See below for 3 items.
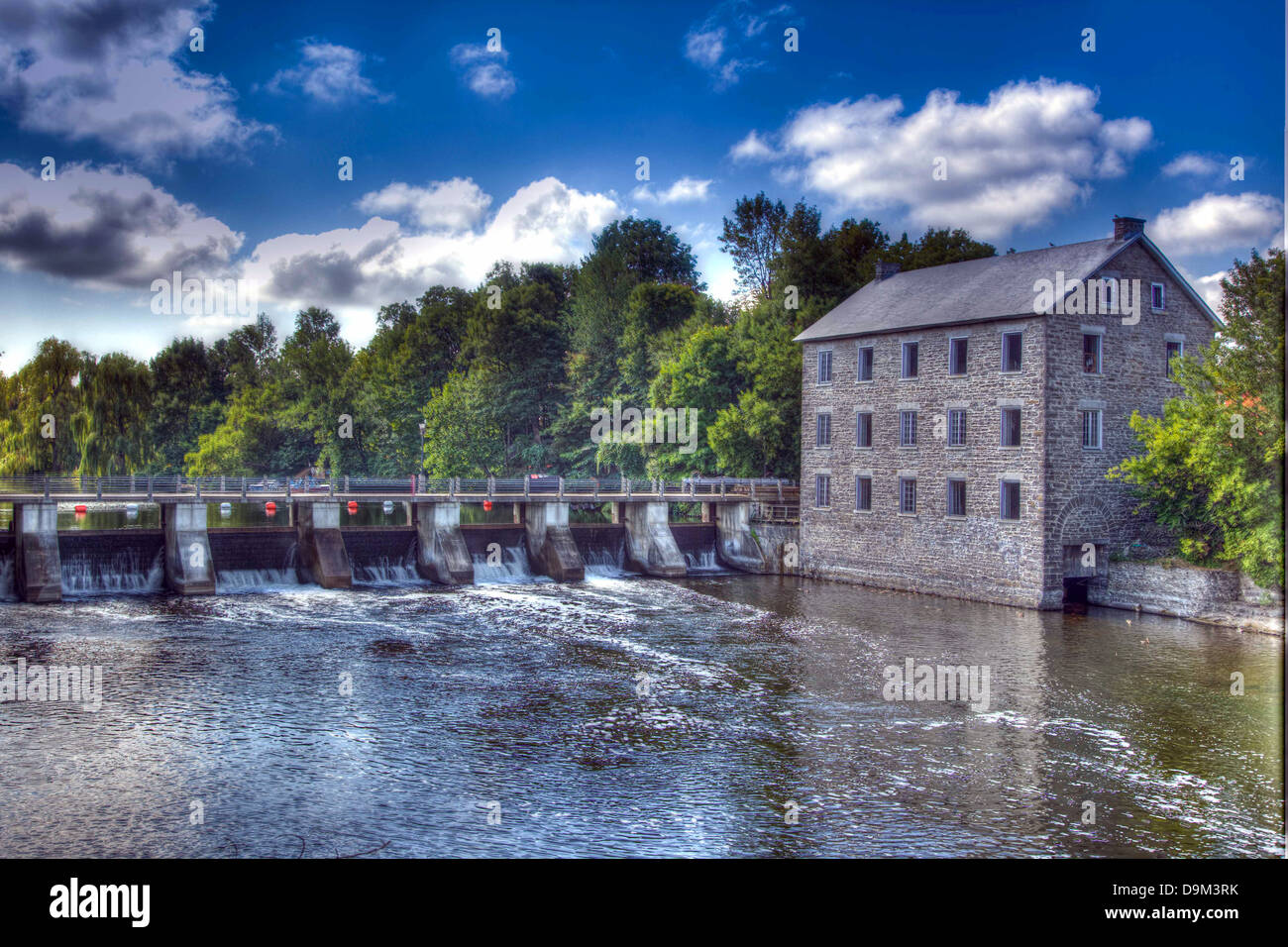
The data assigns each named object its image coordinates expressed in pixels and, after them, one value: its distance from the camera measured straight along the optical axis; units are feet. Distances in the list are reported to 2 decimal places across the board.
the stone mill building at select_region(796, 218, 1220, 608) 131.85
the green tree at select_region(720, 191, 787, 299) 274.57
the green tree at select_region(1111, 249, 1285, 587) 114.11
